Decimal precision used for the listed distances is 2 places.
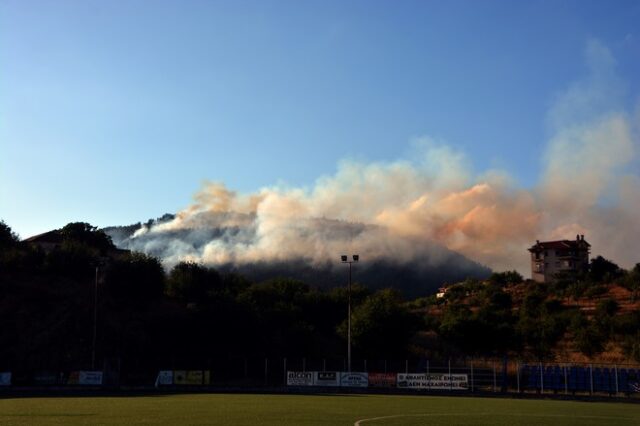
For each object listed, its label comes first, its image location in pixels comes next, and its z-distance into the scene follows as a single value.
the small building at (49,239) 143.62
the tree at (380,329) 87.25
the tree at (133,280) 102.75
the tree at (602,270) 151.43
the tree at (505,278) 167.31
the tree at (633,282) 128.88
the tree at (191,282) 108.80
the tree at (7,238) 117.91
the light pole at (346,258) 66.82
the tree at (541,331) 96.44
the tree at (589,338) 94.31
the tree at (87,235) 138.38
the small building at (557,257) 190.00
